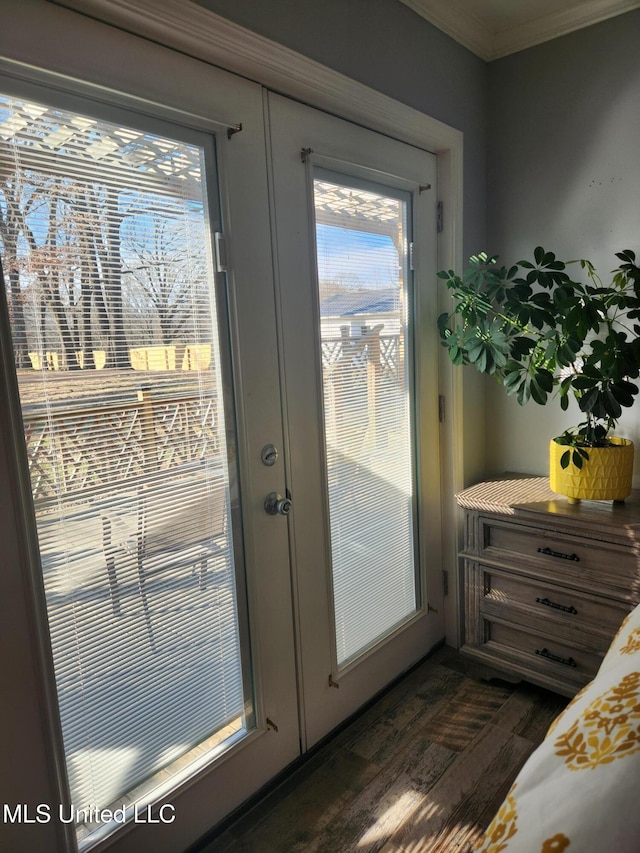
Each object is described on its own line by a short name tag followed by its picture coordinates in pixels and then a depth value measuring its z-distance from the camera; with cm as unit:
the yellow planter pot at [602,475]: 185
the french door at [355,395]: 165
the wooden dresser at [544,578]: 182
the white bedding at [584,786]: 61
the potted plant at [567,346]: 175
